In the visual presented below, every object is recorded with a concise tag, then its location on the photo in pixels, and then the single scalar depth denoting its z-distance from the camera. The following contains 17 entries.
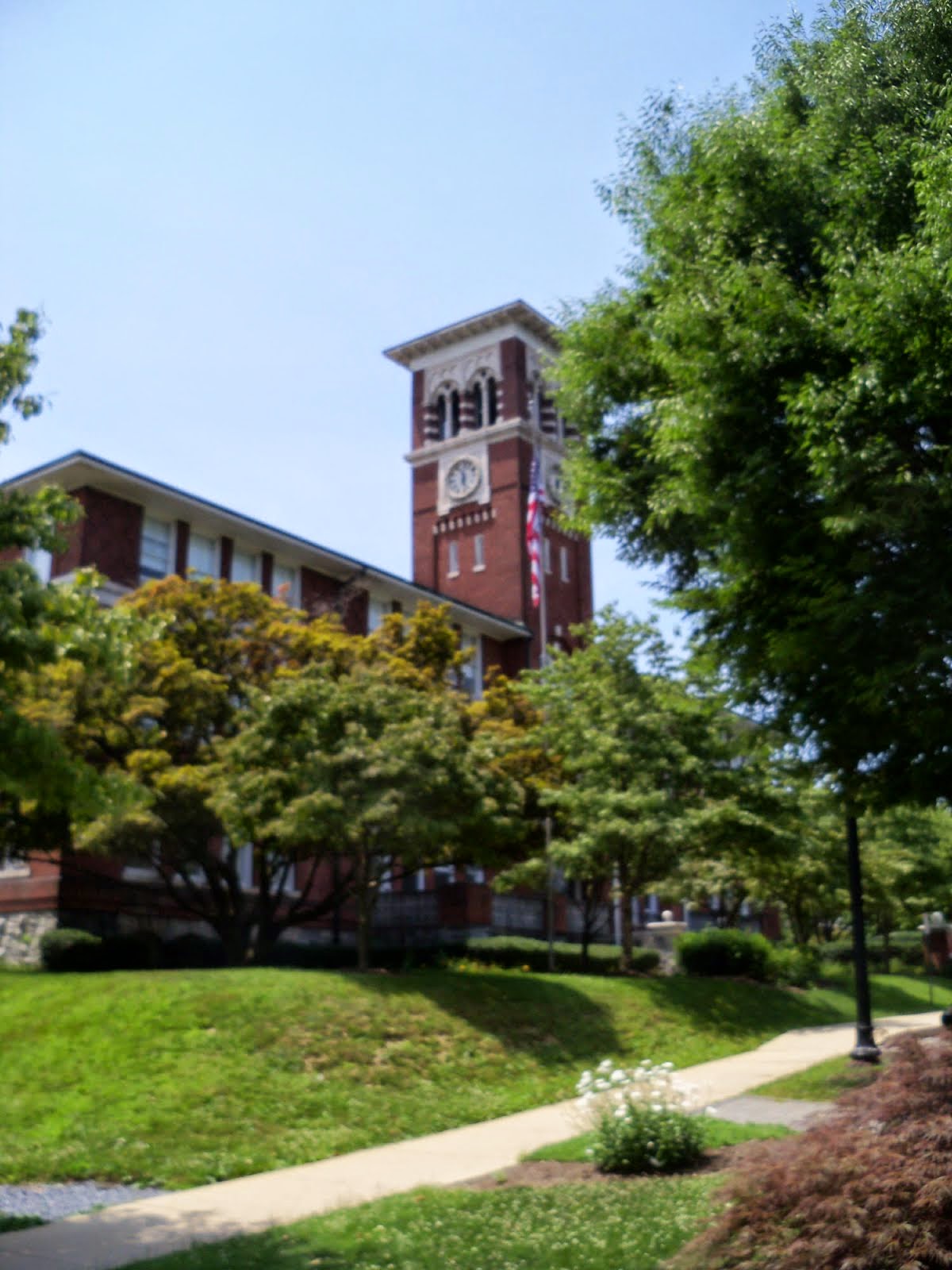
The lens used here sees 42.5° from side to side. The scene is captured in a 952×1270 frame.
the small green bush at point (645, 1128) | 10.66
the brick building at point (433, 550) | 31.45
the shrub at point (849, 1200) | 5.66
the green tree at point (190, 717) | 23.28
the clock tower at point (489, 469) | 50.38
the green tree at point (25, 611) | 8.01
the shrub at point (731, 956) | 29.89
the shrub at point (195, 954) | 28.58
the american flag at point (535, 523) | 37.81
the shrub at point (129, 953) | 26.75
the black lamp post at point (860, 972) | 16.33
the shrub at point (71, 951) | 26.08
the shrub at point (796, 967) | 30.77
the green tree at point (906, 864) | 38.03
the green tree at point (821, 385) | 9.77
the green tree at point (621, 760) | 26.77
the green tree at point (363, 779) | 20.19
